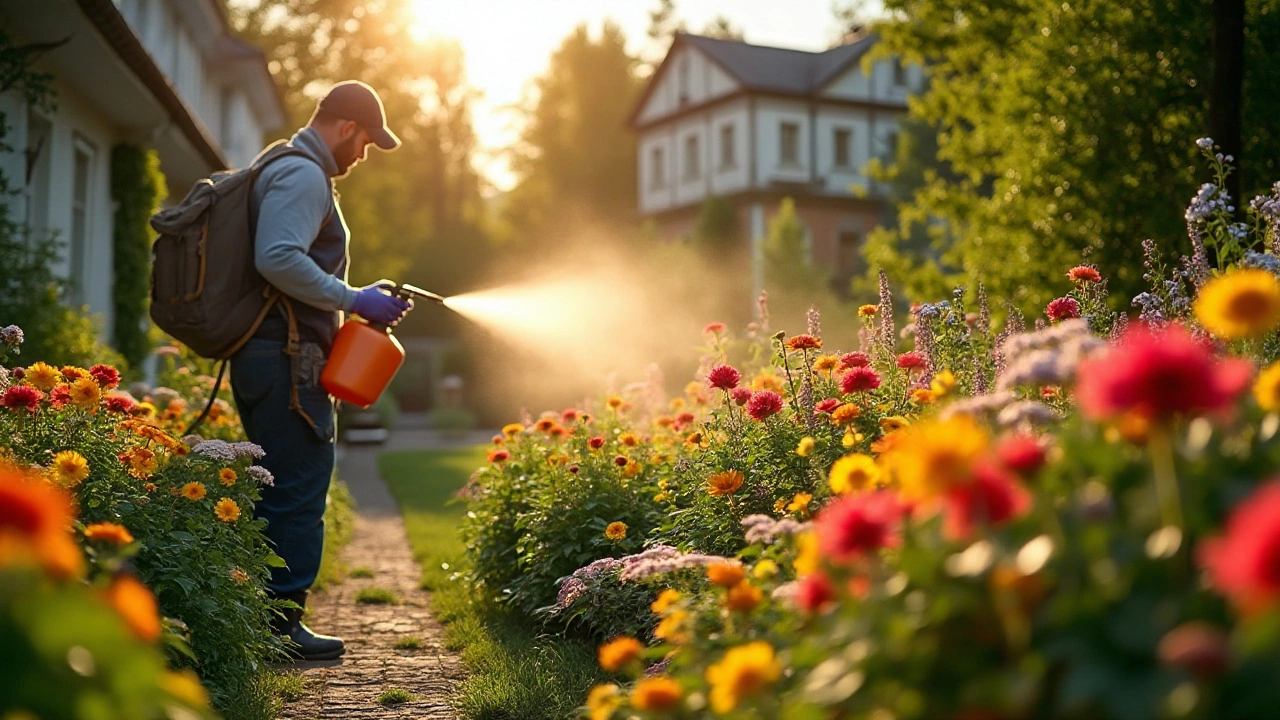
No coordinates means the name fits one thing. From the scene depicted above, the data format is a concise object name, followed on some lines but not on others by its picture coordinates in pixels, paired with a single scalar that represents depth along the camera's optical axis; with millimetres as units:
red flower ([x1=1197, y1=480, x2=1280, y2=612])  1285
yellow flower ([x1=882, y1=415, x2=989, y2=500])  1639
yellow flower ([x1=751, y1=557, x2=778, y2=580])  2564
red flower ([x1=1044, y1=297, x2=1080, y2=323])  4316
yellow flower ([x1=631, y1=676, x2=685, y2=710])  1964
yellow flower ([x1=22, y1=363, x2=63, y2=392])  4477
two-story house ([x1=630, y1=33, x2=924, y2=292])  38500
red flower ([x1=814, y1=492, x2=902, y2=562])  1784
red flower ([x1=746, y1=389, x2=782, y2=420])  4383
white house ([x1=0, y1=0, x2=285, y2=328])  8516
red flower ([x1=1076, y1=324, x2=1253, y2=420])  1577
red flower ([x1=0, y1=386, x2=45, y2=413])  4062
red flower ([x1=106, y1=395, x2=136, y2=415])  4809
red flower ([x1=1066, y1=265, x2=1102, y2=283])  4522
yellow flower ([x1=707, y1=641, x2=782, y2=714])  1779
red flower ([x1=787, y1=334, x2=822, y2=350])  4543
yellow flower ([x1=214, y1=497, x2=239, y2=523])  4395
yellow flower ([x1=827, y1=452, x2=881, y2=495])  2441
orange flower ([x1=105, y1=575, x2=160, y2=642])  1586
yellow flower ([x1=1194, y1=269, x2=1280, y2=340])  1716
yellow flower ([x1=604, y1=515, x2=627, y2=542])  4839
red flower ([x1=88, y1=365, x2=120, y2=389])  4617
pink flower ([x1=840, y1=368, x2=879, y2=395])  3814
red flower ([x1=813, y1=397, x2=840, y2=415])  4082
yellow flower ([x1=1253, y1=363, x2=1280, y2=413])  1918
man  5117
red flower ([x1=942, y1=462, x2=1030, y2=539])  1663
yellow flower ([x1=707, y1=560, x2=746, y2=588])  2365
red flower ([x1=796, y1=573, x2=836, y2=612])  1932
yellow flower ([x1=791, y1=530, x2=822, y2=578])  1951
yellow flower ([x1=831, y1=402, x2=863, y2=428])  3592
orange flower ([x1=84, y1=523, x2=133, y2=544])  2176
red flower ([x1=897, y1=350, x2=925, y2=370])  4207
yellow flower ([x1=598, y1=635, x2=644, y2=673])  2238
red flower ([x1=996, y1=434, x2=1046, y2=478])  1770
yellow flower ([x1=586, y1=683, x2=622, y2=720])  2246
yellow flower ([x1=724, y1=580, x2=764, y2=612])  2260
